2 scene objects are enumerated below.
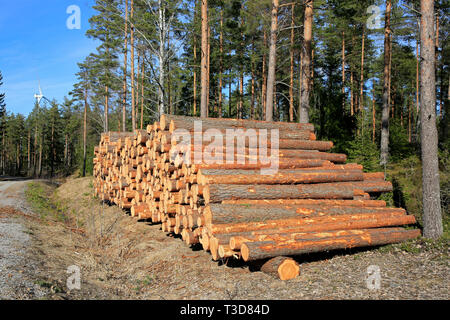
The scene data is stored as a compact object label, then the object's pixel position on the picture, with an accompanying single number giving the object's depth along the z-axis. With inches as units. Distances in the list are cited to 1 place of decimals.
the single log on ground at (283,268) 202.5
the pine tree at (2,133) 1882.0
